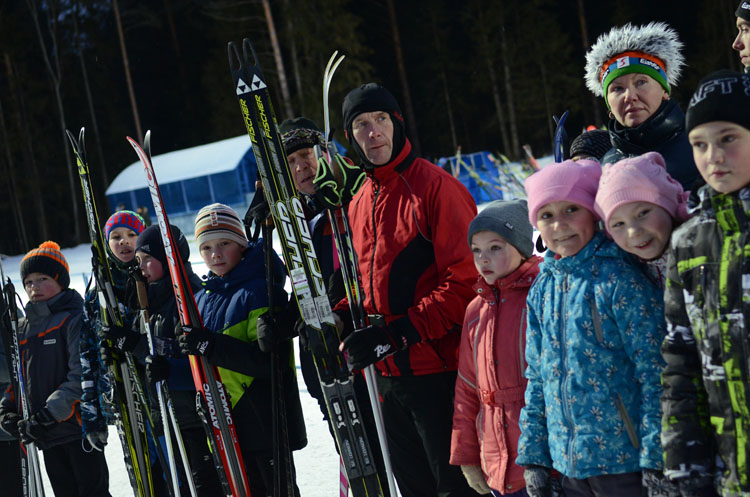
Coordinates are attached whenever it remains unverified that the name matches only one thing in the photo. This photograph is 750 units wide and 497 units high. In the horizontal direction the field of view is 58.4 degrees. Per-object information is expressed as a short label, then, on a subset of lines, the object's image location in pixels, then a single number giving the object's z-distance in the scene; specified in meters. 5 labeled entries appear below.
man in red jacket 2.38
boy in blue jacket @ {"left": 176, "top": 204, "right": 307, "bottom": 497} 2.95
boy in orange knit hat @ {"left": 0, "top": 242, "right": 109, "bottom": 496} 3.56
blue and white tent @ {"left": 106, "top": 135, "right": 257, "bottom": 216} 21.81
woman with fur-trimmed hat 2.28
